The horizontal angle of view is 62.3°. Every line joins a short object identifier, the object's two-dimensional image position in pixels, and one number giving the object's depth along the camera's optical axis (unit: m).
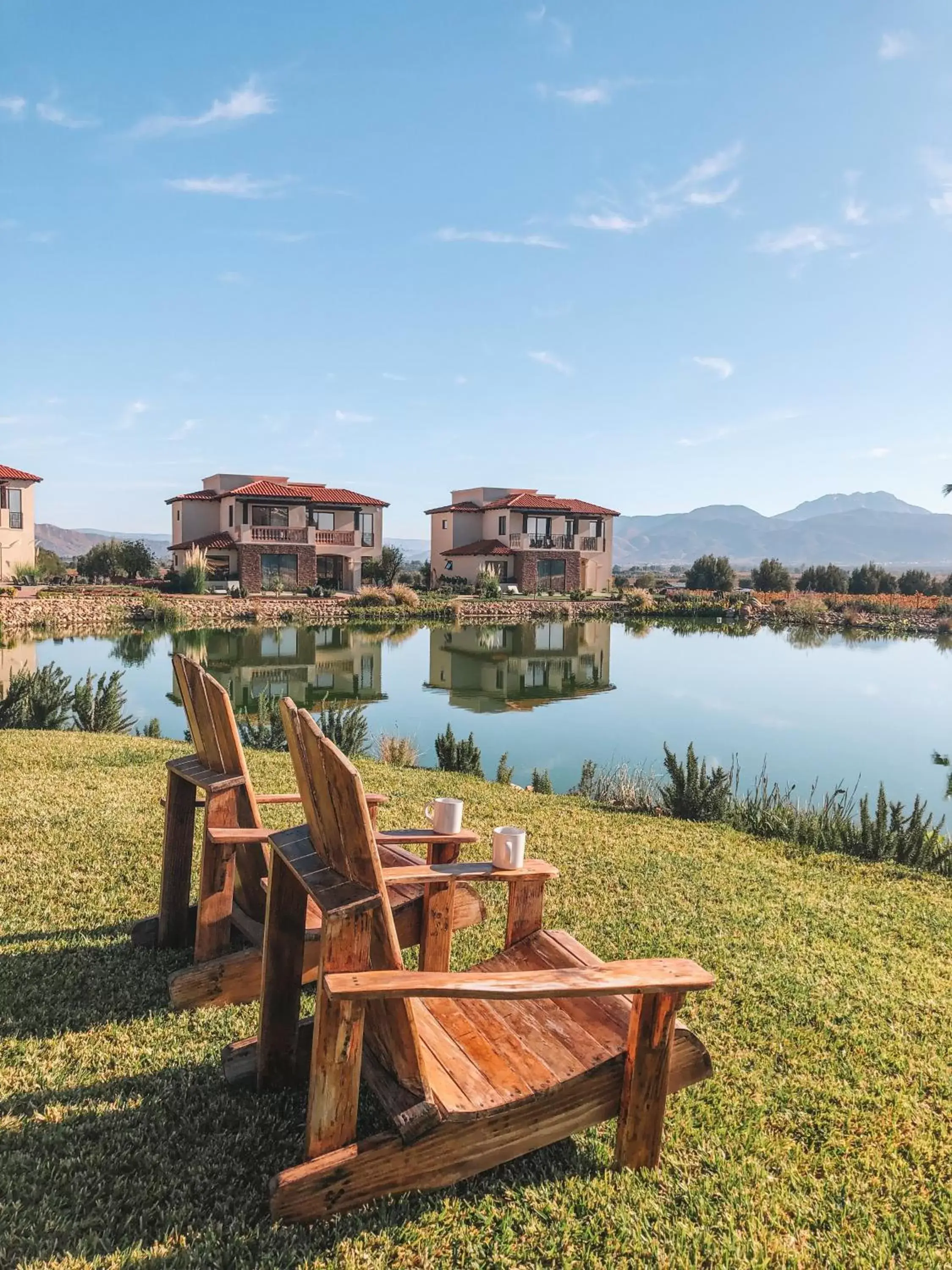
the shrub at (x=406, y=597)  36.25
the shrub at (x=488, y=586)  41.84
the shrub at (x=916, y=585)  49.78
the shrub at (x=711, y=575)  53.09
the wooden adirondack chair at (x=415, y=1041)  2.03
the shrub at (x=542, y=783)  8.48
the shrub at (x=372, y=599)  36.00
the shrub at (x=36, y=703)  9.53
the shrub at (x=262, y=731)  9.42
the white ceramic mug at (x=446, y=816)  3.37
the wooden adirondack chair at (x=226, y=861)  3.11
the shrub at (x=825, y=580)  50.94
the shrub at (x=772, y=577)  50.78
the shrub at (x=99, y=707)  9.74
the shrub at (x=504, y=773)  8.75
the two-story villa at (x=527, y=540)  45.84
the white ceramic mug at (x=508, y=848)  2.94
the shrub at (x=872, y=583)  49.81
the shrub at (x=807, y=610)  40.03
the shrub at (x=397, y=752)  9.86
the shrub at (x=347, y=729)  9.15
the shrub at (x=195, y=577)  34.53
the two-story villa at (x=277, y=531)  38.72
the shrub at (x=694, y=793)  7.53
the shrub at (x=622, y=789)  7.95
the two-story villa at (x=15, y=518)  36.28
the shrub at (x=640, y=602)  41.84
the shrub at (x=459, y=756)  9.07
